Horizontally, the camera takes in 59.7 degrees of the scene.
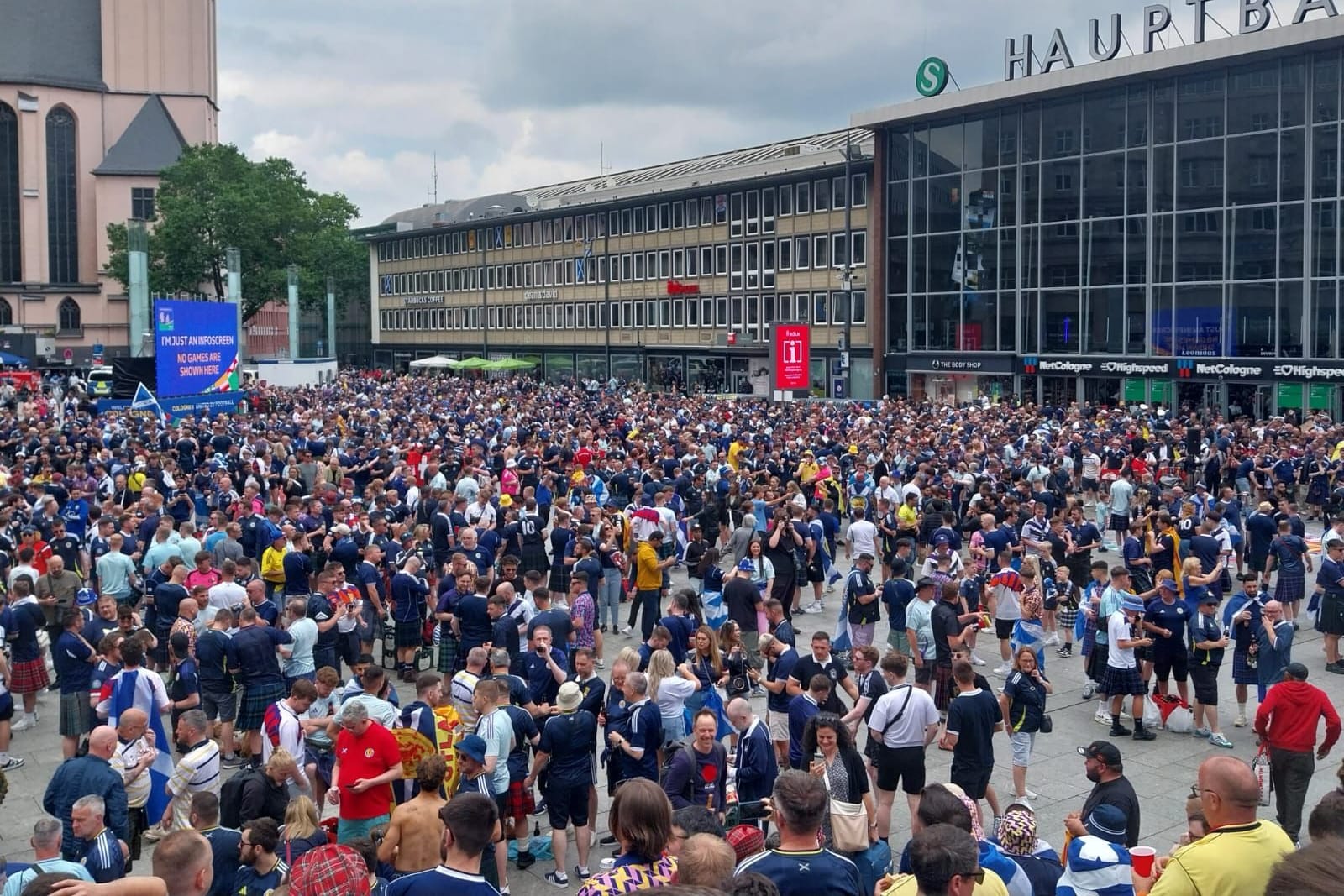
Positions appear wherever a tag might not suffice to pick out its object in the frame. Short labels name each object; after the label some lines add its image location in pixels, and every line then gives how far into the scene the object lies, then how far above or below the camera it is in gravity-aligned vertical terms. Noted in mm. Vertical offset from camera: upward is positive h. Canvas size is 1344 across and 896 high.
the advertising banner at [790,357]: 39094 +2389
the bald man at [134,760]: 7914 -2249
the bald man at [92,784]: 7203 -2176
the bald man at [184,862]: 4957 -1837
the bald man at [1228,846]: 4562 -1675
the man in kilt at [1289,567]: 14781 -1824
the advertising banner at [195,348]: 31625 +2356
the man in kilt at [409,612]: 12797 -2022
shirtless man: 6562 -2272
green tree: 68750 +12266
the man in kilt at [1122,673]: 11336 -2408
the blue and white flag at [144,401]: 30922 +812
